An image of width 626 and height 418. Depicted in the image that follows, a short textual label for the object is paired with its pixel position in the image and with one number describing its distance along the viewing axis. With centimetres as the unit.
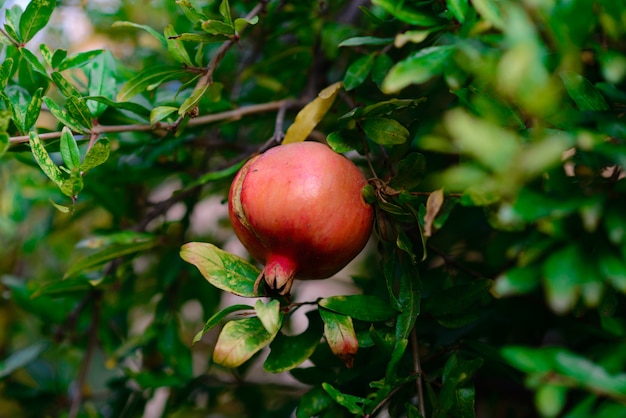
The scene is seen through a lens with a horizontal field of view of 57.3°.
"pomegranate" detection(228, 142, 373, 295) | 45
